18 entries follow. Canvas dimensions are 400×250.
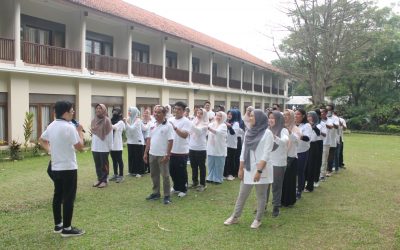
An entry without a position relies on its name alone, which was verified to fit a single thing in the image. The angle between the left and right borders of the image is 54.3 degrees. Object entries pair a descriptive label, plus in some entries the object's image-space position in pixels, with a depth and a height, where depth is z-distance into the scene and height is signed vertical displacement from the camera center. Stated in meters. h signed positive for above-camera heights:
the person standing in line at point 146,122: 9.50 -0.23
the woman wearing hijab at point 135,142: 9.23 -0.71
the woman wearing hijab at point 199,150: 7.92 -0.75
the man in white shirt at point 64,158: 4.92 -0.59
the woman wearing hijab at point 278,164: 6.09 -0.79
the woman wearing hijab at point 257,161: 5.34 -0.65
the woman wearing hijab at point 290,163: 6.72 -0.83
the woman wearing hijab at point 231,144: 9.14 -0.72
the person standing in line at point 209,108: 10.18 +0.14
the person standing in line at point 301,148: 7.34 -0.61
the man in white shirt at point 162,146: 6.79 -0.58
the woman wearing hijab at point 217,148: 8.35 -0.75
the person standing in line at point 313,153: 8.05 -0.79
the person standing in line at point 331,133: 9.58 -0.42
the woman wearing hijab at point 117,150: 8.76 -0.86
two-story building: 13.98 +2.39
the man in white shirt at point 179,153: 7.17 -0.76
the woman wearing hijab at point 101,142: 8.05 -0.63
